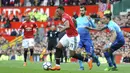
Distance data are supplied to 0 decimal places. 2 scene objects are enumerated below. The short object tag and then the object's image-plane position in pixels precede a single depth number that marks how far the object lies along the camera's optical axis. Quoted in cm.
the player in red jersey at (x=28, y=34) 2678
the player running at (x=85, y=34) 2252
